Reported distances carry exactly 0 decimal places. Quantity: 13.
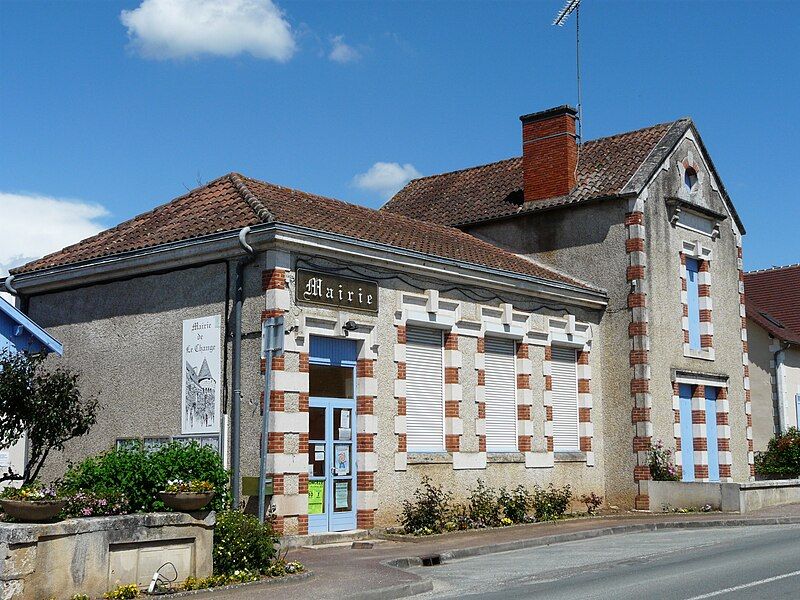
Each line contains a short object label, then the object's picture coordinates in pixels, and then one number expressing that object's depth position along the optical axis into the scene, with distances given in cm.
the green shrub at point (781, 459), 2658
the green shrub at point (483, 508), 1783
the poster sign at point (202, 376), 1559
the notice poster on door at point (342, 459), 1622
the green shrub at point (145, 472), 1156
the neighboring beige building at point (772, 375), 3048
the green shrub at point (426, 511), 1659
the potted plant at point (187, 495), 1101
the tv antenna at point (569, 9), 2598
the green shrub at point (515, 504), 1864
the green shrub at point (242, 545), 1167
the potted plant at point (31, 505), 967
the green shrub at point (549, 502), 1941
